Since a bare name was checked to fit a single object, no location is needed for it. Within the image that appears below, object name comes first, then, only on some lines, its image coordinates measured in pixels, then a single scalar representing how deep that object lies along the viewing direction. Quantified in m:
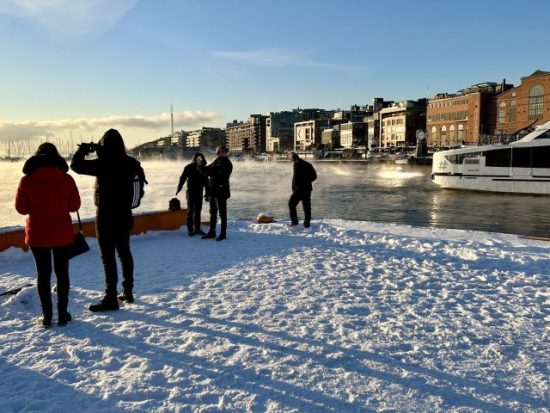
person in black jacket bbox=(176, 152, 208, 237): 9.34
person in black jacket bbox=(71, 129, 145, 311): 4.50
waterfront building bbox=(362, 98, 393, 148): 134.88
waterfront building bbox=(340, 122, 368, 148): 145.00
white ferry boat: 25.86
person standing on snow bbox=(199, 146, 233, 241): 8.69
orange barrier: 7.38
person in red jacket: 4.03
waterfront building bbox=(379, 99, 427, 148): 118.38
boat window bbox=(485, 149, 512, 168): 27.19
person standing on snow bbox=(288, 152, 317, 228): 10.51
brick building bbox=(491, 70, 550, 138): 76.75
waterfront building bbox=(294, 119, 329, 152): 175.50
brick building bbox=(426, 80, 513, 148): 90.75
